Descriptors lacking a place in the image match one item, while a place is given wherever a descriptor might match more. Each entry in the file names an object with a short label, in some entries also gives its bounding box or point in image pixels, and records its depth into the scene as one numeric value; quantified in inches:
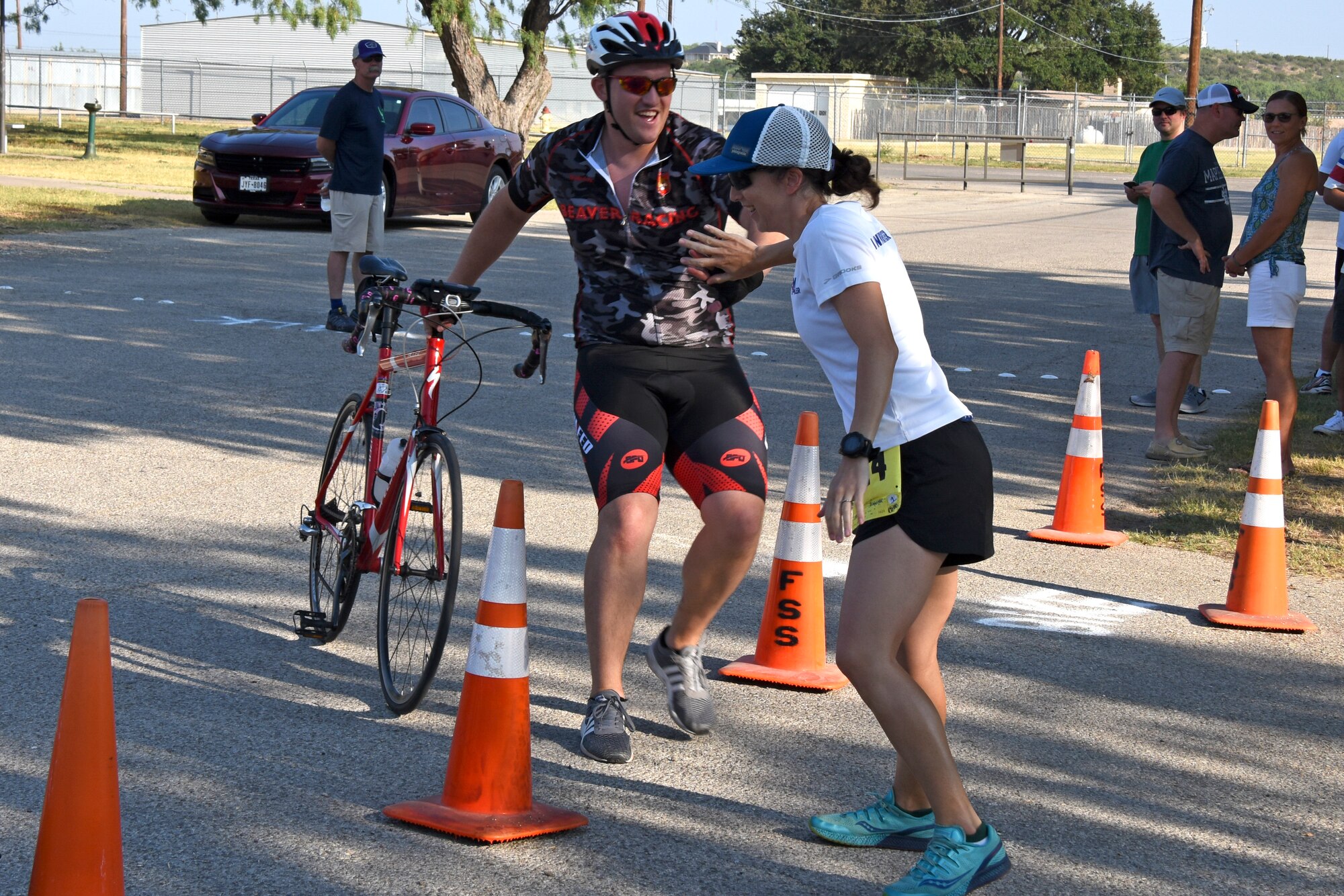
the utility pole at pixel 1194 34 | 1459.2
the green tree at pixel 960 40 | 3678.6
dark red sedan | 701.3
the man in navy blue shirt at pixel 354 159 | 463.2
